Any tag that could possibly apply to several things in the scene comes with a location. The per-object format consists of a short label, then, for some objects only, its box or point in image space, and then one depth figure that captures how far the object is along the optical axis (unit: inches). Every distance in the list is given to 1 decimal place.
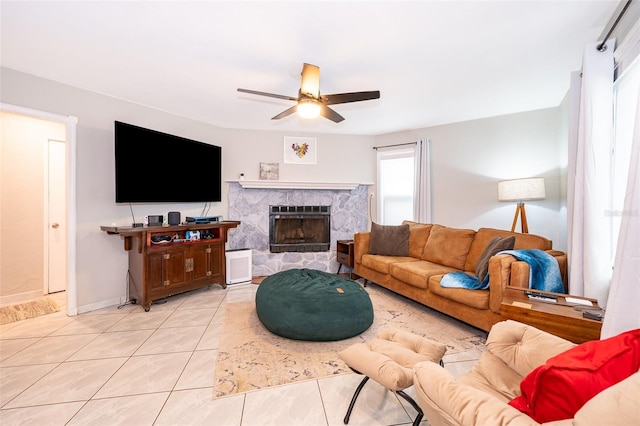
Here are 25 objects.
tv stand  127.3
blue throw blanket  92.3
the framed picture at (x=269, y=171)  191.6
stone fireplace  190.5
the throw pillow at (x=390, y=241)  158.6
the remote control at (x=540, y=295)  80.7
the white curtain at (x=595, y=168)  78.8
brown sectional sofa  94.0
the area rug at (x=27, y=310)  119.0
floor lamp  131.7
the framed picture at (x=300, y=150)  194.9
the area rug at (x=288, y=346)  77.6
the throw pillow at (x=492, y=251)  104.0
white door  149.9
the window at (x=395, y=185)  194.9
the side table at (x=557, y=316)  64.9
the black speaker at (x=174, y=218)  142.9
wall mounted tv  128.8
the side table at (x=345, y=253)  177.5
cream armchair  25.2
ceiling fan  92.7
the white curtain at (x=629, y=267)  52.8
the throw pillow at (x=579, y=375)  31.6
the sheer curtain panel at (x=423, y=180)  182.1
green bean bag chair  94.8
